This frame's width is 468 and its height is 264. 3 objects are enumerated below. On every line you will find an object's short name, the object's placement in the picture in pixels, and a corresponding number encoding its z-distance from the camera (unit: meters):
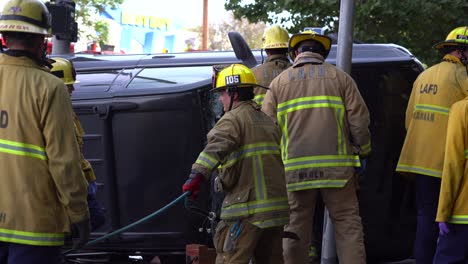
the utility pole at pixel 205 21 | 31.41
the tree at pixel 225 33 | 45.69
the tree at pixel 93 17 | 28.65
